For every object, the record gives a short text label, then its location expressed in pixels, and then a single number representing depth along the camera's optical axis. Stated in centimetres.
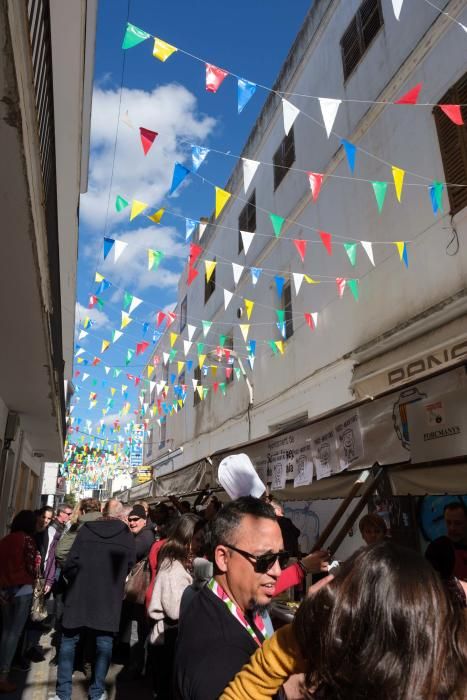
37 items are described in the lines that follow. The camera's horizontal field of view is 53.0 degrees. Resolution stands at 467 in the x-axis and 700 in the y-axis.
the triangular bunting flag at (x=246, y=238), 821
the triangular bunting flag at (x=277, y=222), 724
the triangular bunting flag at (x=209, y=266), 873
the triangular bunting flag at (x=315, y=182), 626
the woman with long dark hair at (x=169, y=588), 337
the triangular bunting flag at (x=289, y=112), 524
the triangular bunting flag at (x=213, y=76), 495
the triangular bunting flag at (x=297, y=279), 867
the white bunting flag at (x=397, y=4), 468
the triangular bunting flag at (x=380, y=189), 625
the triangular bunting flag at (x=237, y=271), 892
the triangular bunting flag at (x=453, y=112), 519
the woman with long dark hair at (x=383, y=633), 100
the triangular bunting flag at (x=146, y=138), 534
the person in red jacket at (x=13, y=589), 462
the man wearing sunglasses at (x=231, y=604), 137
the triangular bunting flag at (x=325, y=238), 740
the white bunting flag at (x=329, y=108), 517
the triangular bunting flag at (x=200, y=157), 571
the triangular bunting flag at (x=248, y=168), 617
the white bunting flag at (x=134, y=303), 985
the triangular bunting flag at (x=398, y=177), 579
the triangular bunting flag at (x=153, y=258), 797
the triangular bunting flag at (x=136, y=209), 665
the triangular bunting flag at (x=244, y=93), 492
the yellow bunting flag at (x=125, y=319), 1049
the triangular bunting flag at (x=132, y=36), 452
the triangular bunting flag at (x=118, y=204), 659
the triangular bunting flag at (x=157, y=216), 689
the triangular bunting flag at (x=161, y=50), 468
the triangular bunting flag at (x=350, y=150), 557
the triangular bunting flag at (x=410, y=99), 504
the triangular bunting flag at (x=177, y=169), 570
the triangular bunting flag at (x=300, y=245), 779
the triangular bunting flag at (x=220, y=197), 639
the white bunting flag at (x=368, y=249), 738
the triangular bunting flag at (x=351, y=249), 740
